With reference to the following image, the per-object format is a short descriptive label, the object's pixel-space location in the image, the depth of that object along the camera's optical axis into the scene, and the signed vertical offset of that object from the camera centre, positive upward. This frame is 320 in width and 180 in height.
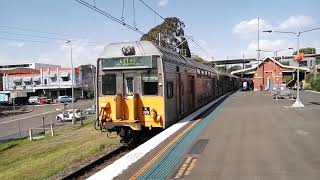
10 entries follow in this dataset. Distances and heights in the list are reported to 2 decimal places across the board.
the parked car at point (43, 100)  53.52 -2.73
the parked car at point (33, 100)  54.32 -2.71
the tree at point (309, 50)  105.16 +12.88
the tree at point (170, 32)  41.80 +8.31
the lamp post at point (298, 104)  17.18 -1.35
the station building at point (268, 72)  50.76 +2.30
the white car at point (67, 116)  30.63 -3.39
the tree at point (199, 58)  60.28 +5.93
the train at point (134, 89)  9.41 -0.13
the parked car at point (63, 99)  52.20 -2.50
